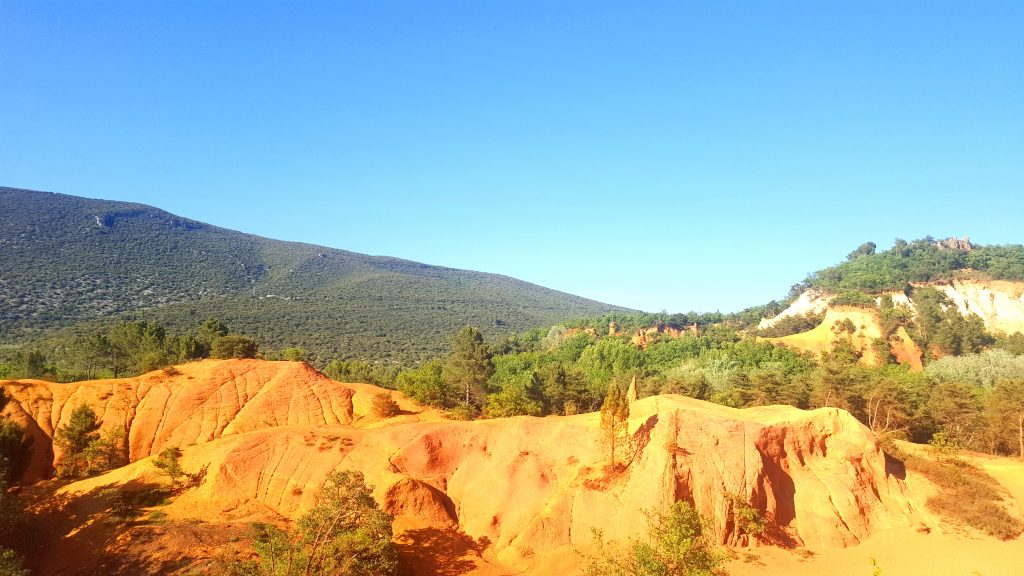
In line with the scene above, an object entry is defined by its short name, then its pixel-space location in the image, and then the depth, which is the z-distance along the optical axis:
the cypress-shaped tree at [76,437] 31.17
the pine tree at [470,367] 48.97
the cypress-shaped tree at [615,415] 26.92
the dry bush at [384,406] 37.56
